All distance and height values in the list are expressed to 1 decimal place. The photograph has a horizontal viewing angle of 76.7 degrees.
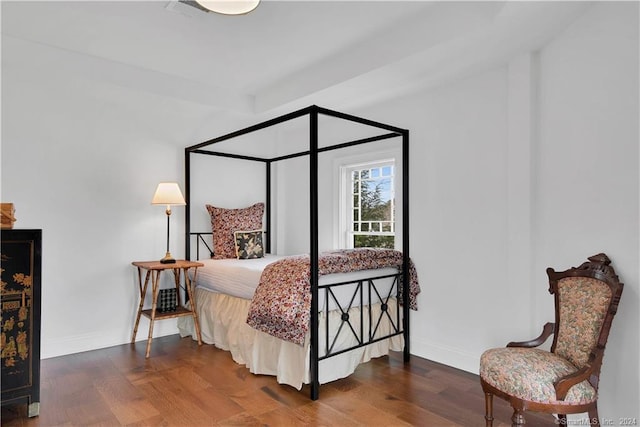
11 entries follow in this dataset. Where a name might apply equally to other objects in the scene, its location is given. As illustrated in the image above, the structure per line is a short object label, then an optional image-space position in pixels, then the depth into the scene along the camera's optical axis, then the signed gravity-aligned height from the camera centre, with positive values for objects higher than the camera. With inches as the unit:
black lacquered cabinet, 90.7 -21.5
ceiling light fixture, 80.8 +43.7
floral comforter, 104.8 -18.9
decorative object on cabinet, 92.8 +1.3
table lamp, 144.1 +9.1
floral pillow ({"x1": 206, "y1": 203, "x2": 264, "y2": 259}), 166.1 -2.5
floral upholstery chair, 73.5 -27.7
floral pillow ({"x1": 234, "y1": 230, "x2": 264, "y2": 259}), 163.2 -9.8
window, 156.2 +6.5
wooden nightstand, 138.8 -24.5
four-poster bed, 106.0 -24.6
